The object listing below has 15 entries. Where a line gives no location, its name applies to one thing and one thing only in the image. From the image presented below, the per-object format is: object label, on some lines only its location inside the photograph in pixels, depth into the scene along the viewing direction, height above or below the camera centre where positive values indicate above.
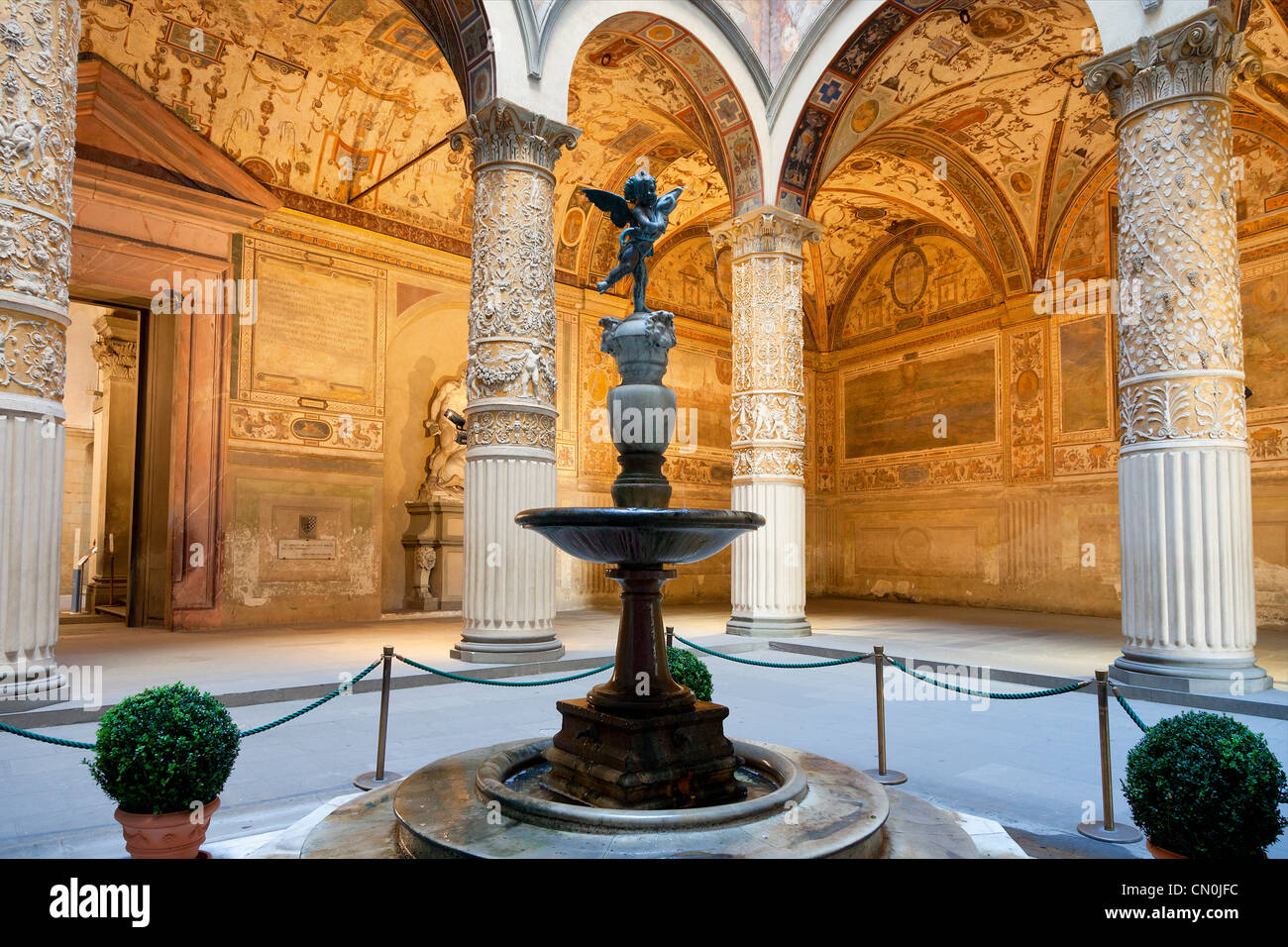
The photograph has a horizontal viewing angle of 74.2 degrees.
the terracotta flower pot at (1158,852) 3.18 -1.22
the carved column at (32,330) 5.68 +1.34
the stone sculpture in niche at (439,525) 14.29 +0.03
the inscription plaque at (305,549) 12.77 -0.35
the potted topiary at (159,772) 3.13 -0.91
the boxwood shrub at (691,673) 4.88 -0.84
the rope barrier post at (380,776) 4.69 -1.40
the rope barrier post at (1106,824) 3.95 -1.41
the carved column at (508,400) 8.90 +1.33
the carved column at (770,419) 11.54 +1.49
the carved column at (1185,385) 7.27 +1.25
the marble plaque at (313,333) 12.68 +2.99
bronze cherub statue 4.36 +1.61
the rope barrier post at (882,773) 4.91 -1.44
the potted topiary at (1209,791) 3.02 -0.95
